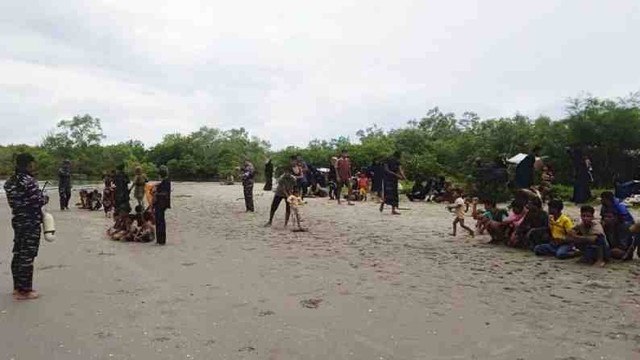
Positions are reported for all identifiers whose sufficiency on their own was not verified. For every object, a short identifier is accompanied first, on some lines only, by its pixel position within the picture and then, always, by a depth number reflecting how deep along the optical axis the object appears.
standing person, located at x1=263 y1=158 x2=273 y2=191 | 25.62
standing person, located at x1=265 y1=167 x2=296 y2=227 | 14.55
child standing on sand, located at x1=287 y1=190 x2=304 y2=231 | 14.01
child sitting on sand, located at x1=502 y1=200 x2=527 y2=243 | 11.51
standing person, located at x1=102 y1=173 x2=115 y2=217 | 18.66
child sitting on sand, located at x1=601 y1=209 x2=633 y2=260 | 9.80
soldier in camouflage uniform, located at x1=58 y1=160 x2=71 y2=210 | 20.33
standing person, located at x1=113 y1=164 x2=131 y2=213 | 15.32
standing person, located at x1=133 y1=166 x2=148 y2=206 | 16.56
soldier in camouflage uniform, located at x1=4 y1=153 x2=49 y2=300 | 7.55
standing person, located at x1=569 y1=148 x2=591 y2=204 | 18.03
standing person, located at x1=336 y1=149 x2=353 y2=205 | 20.80
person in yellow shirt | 10.25
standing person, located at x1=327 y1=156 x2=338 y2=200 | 24.88
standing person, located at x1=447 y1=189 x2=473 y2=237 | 12.80
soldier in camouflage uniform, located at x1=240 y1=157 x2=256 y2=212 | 18.69
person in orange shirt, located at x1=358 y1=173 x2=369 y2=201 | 23.92
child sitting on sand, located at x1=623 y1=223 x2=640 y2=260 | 9.80
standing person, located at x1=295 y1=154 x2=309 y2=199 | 23.42
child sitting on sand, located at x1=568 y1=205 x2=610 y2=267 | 9.62
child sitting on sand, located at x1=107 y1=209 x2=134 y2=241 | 13.07
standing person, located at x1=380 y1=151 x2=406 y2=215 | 17.23
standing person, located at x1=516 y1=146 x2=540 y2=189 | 13.01
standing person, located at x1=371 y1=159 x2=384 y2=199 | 23.85
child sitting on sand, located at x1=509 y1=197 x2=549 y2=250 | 10.82
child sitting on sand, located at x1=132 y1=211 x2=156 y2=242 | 12.84
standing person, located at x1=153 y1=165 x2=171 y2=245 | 12.33
